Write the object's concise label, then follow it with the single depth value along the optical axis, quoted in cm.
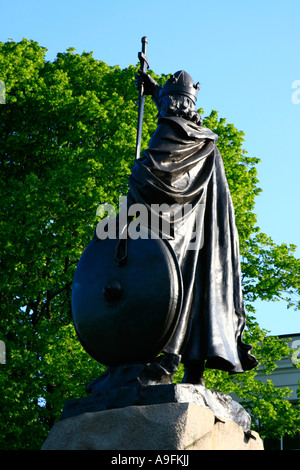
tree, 1628
